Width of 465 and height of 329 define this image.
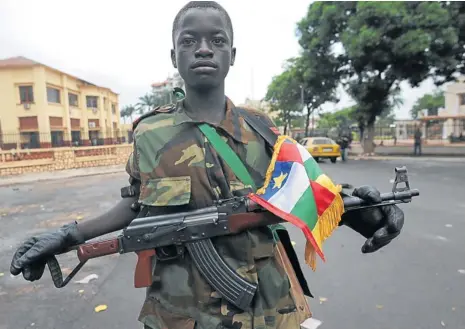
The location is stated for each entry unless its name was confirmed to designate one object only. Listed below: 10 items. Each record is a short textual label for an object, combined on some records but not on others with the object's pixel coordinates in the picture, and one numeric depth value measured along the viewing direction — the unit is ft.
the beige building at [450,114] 96.02
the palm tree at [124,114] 231.71
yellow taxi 47.39
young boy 3.65
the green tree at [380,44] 44.39
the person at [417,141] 57.16
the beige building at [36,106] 80.53
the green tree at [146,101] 207.63
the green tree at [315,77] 56.34
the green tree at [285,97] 79.92
